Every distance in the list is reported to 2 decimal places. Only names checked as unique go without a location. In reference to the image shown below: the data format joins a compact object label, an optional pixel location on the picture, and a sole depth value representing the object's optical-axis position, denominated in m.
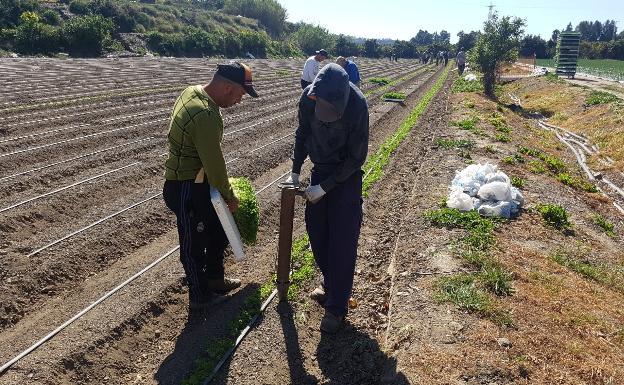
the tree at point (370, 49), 82.69
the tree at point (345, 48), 78.75
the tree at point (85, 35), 37.00
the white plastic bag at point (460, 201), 6.25
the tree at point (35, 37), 35.31
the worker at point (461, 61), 32.15
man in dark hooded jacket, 3.39
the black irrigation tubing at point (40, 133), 9.88
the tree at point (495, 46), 22.59
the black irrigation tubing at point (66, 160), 7.78
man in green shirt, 3.58
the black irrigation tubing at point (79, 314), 3.69
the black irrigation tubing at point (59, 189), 6.51
